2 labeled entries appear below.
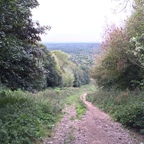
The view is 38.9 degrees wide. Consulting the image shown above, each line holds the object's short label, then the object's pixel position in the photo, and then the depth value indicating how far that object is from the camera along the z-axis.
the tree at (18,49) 6.78
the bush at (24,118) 5.91
